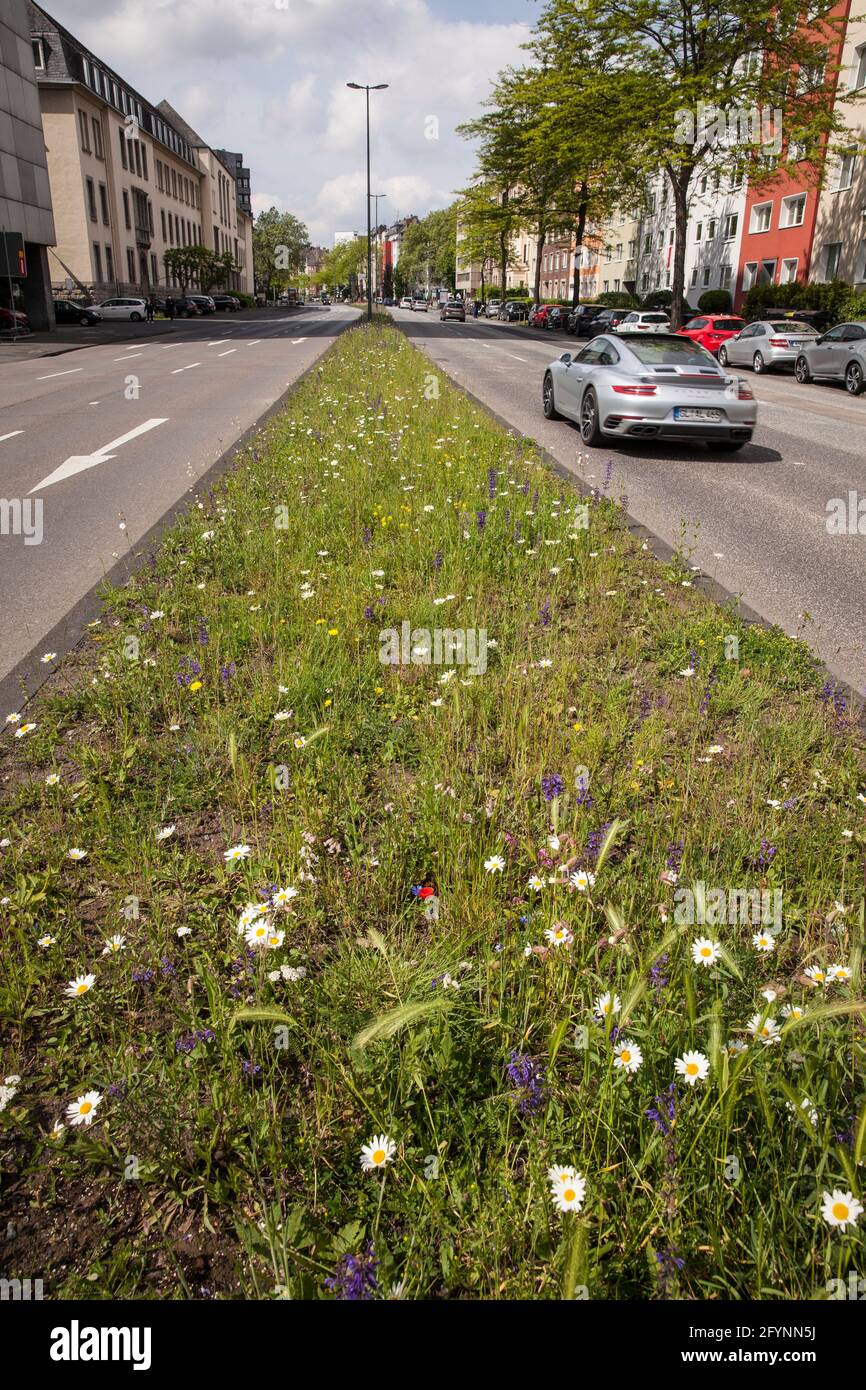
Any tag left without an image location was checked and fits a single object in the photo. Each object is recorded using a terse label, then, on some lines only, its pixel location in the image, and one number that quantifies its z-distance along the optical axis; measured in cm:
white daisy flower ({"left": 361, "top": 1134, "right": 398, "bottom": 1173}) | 186
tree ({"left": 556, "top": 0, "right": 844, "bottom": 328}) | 3052
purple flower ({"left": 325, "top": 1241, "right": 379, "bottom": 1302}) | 152
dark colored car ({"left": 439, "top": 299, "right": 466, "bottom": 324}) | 7246
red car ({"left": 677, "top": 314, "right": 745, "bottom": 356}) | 3048
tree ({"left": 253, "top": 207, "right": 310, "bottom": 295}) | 14125
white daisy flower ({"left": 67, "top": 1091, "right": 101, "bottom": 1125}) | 205
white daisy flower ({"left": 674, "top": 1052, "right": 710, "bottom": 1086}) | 190
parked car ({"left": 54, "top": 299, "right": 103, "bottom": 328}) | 4981
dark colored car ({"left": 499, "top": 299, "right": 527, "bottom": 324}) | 7319
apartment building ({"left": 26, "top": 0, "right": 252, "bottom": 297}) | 5703
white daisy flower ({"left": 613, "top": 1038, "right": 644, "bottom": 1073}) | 194
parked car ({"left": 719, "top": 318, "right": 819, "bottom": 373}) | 2569
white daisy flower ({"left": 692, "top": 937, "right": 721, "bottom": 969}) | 224
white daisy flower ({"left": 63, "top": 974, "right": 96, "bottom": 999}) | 235
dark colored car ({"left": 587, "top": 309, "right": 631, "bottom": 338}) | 3931
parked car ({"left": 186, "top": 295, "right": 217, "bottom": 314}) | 6987
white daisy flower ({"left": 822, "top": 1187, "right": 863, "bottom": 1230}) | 159
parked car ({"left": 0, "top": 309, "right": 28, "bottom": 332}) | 3984
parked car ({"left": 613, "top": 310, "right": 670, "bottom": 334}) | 3472
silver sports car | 1059
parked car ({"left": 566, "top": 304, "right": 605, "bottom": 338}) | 4544
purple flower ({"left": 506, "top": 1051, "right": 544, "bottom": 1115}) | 193
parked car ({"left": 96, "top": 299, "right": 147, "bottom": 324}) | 5466
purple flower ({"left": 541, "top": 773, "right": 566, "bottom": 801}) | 299
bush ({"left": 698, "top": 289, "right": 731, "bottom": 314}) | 4441
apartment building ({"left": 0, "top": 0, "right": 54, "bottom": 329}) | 4094
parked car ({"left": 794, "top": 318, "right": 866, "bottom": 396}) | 2067
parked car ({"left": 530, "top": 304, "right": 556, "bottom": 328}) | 5672
